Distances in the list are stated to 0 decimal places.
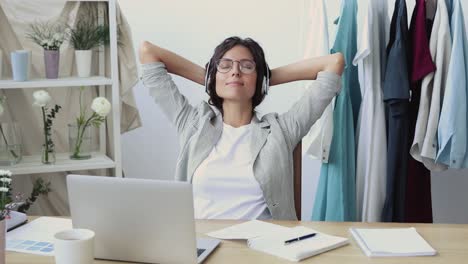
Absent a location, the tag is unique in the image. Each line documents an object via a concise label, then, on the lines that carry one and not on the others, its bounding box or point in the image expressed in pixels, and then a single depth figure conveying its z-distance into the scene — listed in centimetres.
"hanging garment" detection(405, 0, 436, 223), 267
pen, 175
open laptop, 153
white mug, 149
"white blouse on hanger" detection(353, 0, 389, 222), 275
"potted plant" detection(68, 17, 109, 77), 303
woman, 221
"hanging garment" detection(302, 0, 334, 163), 276
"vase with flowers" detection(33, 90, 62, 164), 292
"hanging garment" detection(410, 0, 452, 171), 266
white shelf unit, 291
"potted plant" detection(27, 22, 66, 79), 295
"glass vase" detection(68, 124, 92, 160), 305
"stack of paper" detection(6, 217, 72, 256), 173
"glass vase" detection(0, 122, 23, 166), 289
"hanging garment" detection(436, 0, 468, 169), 263
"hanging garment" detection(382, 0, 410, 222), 267
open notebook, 169
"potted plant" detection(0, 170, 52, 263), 147
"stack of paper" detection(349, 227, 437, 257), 170
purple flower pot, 295
